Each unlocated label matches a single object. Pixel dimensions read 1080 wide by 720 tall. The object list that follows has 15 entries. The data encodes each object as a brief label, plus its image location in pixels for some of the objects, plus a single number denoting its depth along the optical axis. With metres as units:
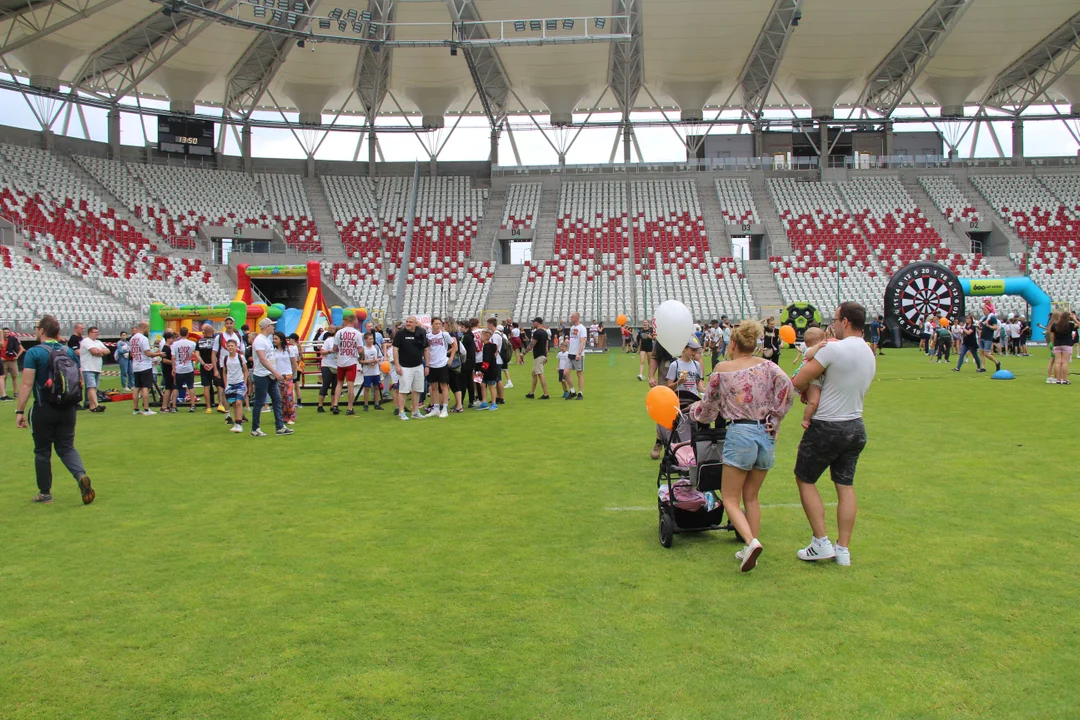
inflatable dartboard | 25.31
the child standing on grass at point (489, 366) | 14.08
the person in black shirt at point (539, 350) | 15.47
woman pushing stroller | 4.93
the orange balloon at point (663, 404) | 5.63
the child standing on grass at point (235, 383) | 11.55
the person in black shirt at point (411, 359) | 12.48
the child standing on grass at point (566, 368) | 15.60
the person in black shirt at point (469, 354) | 13.54
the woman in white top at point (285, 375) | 12.18
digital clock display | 42.03
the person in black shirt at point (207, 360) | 13.73
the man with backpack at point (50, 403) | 6.87
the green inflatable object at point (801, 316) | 32.34
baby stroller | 5.36
